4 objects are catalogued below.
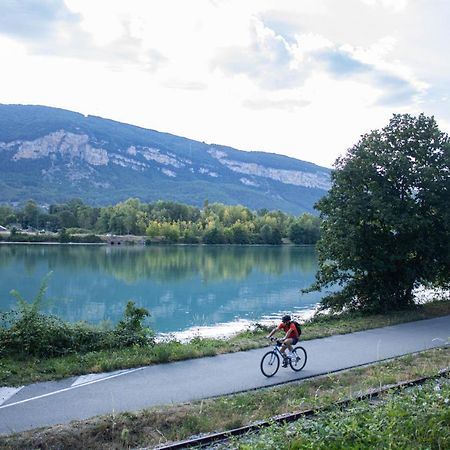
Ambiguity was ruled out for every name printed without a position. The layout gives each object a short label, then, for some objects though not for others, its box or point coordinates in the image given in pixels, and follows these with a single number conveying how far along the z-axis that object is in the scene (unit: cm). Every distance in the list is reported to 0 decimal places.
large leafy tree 2119
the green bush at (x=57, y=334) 1269
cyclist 1237
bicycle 1206
